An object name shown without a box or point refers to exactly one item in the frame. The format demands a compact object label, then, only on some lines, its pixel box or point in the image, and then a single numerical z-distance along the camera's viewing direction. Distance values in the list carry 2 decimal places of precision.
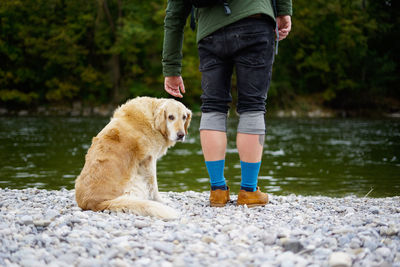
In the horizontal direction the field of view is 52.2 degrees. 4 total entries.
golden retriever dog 3.44
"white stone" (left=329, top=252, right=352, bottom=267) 2.07
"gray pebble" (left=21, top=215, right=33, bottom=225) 2.86
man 3.21
